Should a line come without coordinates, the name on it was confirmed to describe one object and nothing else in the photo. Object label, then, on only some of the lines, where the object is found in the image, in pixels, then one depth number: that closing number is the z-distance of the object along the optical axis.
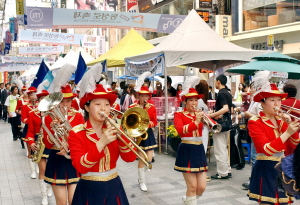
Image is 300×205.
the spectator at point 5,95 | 21.82
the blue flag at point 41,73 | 7.11
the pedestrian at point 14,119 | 14.69
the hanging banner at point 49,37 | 22.81
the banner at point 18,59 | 29.45
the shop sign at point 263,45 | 18.94
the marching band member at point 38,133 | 6.50
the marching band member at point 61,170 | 5.12
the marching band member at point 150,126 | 7.71
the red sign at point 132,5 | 35.00
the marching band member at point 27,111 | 8.15
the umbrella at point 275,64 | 7.29
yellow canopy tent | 14.30
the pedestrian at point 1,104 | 23.57
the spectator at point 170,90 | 13.51
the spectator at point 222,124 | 7.92
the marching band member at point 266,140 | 4.17
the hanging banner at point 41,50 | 27.61
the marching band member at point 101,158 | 3.50
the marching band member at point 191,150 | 5.69
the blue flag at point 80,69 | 6.58
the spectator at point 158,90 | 13.54
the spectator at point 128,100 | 12.42
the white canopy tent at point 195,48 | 10.43
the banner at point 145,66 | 10.77
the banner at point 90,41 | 25.80
